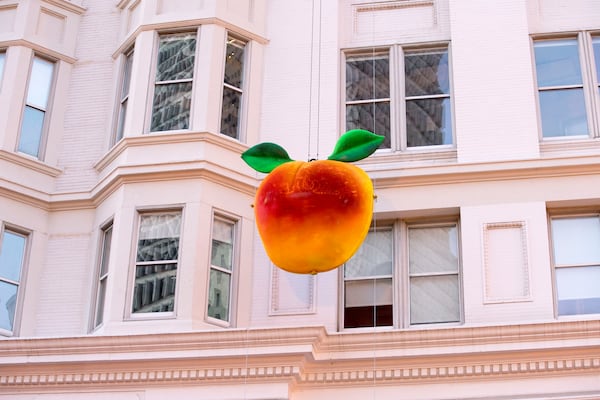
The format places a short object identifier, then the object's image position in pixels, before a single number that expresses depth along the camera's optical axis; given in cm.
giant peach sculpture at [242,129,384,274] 1179
